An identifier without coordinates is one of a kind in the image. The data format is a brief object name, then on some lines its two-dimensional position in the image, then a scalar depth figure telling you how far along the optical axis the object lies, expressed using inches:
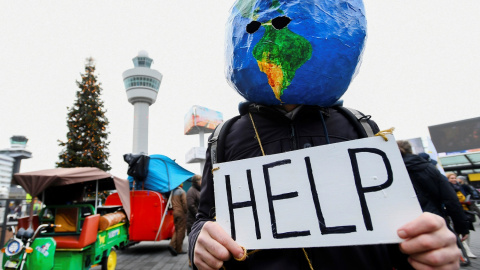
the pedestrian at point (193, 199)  219.9
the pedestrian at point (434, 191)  116.6
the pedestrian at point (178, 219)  249.8
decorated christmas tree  590.9
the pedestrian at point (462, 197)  179.2
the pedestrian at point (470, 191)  262.4
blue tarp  275.7
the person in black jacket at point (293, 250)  28.0
